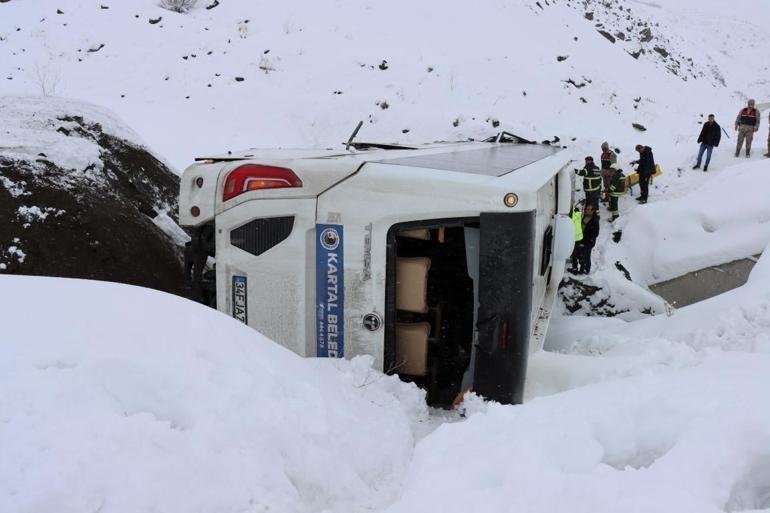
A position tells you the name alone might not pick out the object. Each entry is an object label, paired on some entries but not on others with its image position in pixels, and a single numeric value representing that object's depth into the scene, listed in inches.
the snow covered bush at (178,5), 743.7
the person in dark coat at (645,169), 447.8
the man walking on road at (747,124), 489.9
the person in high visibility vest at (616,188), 423.8
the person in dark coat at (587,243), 362.3
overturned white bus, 140.7
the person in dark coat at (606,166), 464.4
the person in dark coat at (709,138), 474.6
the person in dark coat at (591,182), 387.2
